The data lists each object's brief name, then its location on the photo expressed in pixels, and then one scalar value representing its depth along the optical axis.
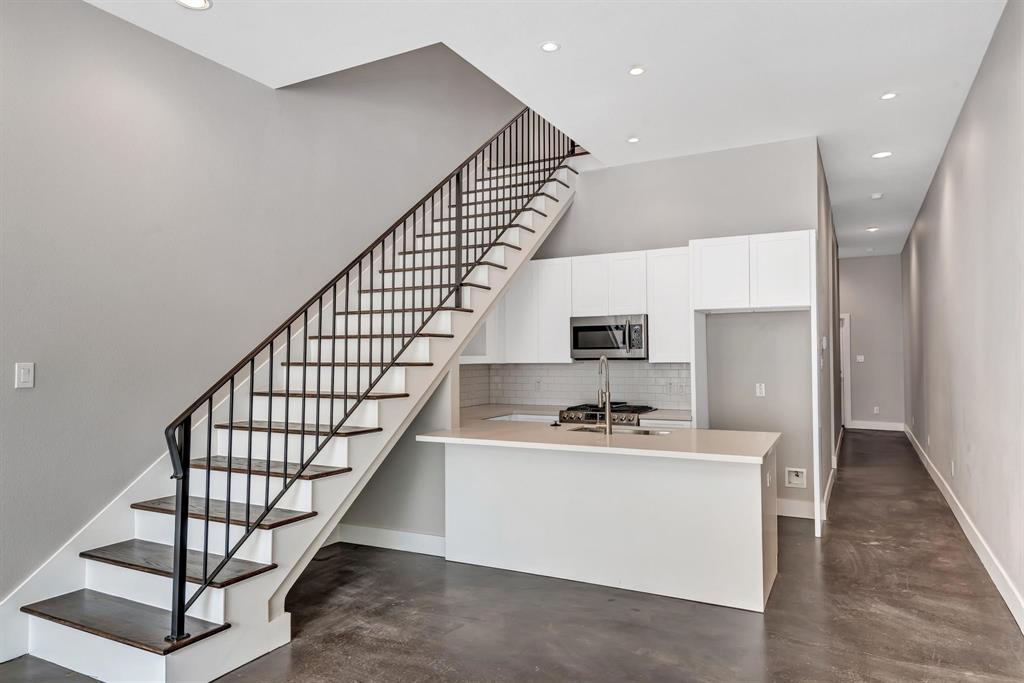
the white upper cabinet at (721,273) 5.11
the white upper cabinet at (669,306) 5.41
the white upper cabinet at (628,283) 5.60
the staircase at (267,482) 2.80
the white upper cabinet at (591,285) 5.75
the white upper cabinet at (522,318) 6.07
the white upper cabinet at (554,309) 5.92
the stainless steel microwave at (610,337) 5.56
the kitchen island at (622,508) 3.58
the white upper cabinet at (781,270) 4.91
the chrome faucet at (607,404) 4.14
